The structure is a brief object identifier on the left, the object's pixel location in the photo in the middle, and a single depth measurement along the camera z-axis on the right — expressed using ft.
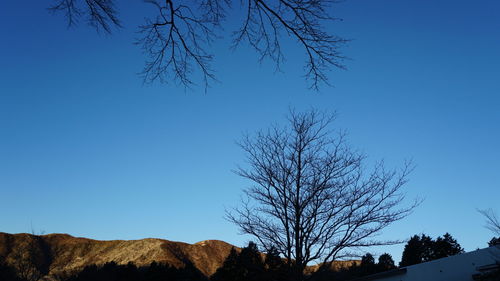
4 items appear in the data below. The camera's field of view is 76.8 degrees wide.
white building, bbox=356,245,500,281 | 59.52
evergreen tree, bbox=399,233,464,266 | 155.94
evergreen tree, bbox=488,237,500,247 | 136.46
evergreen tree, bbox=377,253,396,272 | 136.91
